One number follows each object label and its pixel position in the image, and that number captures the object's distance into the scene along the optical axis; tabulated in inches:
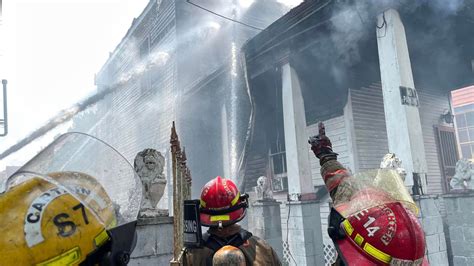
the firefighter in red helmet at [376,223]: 58.9
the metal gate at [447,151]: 496.4
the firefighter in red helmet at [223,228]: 98.5
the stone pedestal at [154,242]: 138.5
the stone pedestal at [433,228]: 240.1
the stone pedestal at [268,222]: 366.9
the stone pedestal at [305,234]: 341.4
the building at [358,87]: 274.5
